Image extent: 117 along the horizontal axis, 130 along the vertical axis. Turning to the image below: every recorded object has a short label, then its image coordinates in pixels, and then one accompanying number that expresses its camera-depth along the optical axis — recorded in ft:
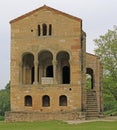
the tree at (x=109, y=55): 220.84
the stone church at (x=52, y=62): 174.19
